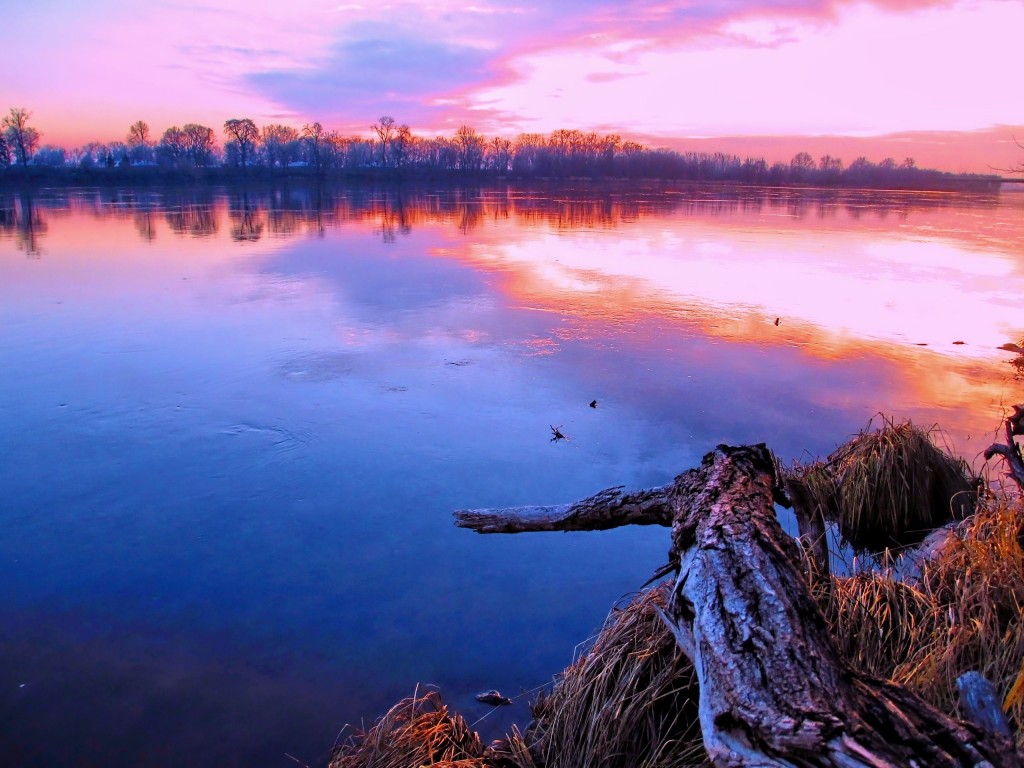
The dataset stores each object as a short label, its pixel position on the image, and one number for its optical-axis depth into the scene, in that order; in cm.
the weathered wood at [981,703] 184
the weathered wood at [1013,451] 371
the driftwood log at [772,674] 158
